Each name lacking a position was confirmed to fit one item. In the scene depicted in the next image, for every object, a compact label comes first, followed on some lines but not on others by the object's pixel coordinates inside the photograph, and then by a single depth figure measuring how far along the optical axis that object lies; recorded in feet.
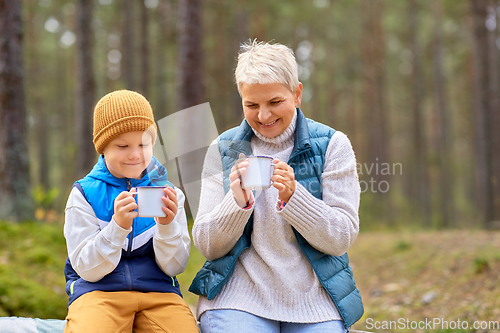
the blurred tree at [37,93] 59.47
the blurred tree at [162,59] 45.74
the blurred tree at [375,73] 47.83
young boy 6.16
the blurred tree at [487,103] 29.71
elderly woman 6.68
